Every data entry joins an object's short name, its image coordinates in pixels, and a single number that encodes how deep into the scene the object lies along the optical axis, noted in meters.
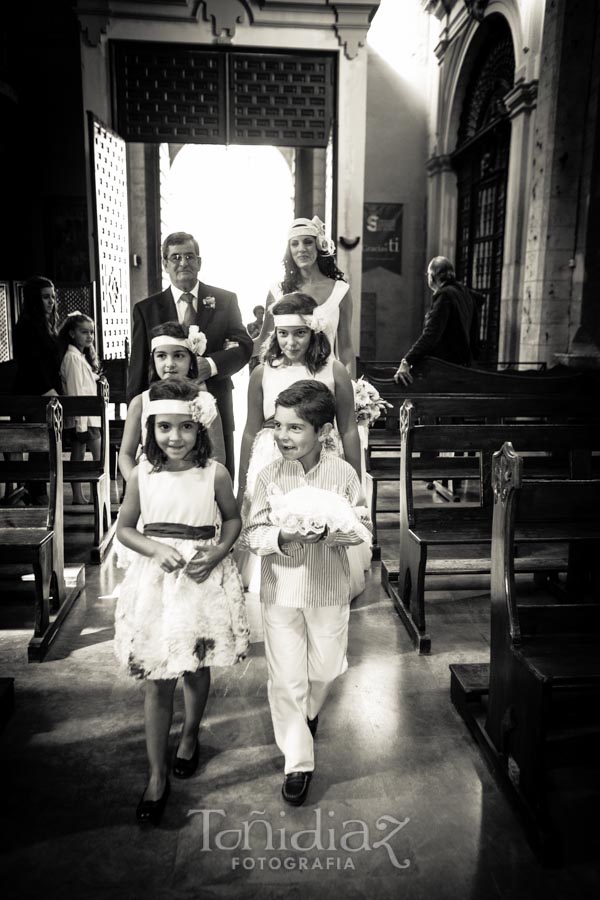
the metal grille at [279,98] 7.47
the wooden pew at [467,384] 6.07
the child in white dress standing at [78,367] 6.27
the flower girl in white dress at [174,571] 2.36
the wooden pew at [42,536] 3.62
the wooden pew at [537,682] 2.34
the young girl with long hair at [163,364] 3.11
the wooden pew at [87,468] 4.79
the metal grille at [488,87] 10.53
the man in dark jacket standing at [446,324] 6.15
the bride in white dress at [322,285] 3.88
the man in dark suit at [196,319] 3.56
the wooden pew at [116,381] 7.37
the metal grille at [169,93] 7.23
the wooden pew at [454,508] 3.91
